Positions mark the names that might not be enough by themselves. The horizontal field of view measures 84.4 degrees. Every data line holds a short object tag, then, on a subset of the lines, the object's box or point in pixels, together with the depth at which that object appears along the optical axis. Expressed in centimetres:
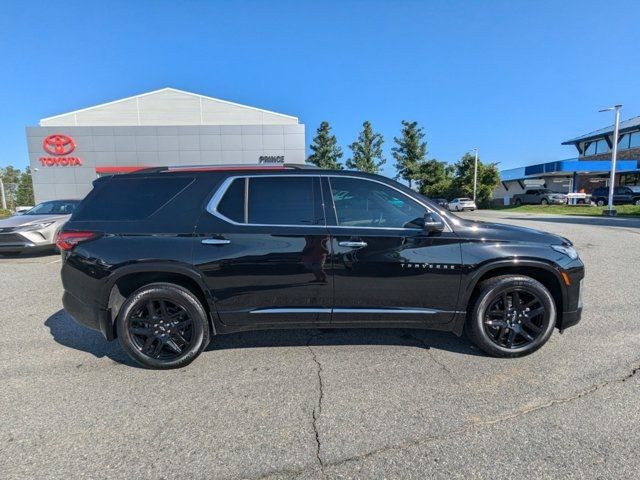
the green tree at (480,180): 4459
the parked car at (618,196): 3114
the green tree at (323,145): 5838
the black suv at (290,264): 322
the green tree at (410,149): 5922
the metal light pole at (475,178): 4376
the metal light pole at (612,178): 2285
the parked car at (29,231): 844
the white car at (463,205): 3918
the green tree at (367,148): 6147
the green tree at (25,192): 9806
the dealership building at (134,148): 2550
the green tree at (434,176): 5275
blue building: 3819
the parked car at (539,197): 3653
